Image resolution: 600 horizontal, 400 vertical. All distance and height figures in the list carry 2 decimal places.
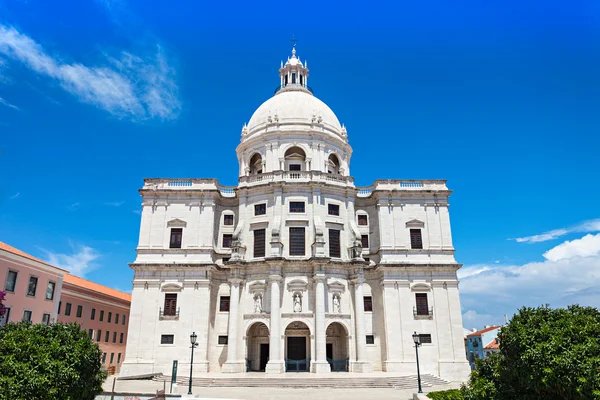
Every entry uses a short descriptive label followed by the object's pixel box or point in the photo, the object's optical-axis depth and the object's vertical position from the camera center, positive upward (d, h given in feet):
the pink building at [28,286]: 113.19 +17.03
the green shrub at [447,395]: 61.31 -6.03
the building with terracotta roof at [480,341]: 262.88 +5.86
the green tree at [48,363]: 45.98 -1.26
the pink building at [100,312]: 149.18 +13.33
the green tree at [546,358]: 42.75 -0.72
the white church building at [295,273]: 125.08 +21.98
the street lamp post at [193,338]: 91.43 +2.55
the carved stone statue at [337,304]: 127.03 +12.77
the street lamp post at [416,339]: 93.06 +2.39
